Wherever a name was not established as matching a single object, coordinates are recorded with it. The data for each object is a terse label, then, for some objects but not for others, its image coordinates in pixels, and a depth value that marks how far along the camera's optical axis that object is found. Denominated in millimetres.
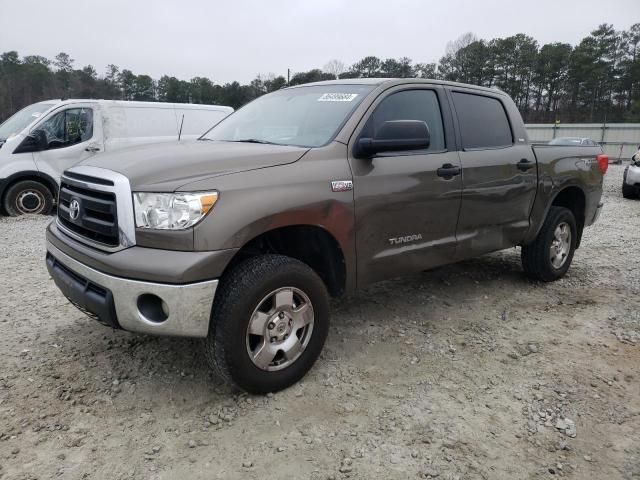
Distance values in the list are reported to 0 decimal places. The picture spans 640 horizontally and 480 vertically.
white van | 8164
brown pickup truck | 2494
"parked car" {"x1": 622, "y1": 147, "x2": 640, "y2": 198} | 11789
